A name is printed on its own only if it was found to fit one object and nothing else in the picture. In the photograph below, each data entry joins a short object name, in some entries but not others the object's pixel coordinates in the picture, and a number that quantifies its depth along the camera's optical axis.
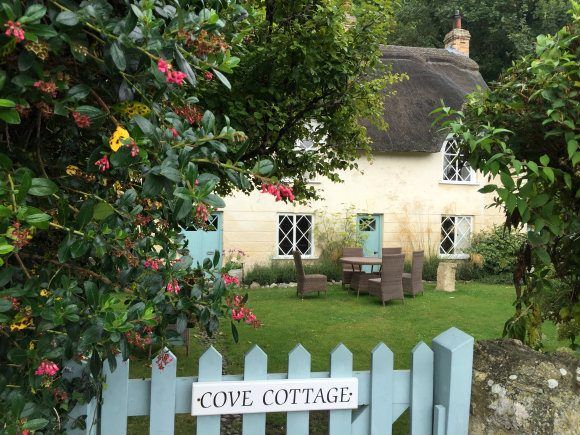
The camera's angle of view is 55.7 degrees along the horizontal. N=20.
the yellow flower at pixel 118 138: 1.33
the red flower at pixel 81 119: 1.38
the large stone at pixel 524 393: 2.27
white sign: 2.22
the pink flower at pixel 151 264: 1.65
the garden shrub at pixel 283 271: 12.83
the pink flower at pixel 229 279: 1.93
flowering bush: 1.29
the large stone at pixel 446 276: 12.10
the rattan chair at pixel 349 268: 12.20
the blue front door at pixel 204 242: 13.11
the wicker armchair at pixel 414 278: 11.07
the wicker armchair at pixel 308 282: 10.72
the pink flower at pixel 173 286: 1.60
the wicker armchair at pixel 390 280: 9.91
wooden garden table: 11.28
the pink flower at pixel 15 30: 1.12
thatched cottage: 13.63
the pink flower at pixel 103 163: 1.36
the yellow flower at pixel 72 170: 1.67
